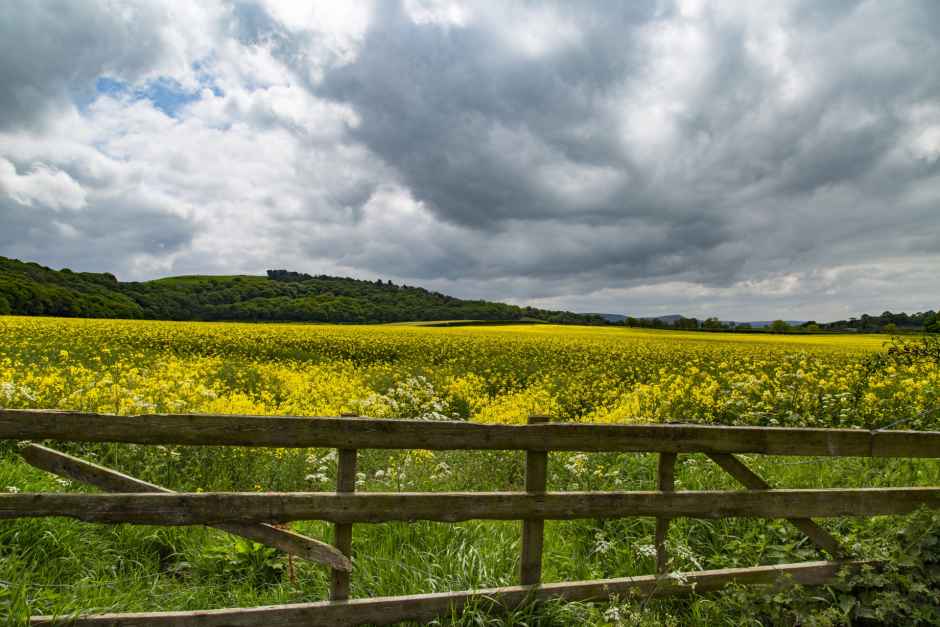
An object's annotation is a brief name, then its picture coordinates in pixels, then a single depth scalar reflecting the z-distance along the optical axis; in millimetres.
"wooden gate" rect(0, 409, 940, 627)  3201
